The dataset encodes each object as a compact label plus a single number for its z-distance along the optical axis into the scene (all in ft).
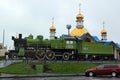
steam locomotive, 75.90
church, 95.60
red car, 58.80
